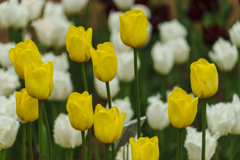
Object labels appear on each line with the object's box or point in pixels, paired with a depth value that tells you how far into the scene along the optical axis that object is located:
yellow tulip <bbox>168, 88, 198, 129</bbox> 1.65
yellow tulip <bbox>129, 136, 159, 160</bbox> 1.61
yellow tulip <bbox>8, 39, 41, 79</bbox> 1.67
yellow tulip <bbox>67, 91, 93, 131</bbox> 1.63
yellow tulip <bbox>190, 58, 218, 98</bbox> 1.66
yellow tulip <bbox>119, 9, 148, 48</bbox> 1.70
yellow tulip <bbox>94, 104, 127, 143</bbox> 1.62
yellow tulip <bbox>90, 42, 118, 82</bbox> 1.68
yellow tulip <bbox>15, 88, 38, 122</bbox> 1.68
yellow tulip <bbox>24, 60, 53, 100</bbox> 1.62
